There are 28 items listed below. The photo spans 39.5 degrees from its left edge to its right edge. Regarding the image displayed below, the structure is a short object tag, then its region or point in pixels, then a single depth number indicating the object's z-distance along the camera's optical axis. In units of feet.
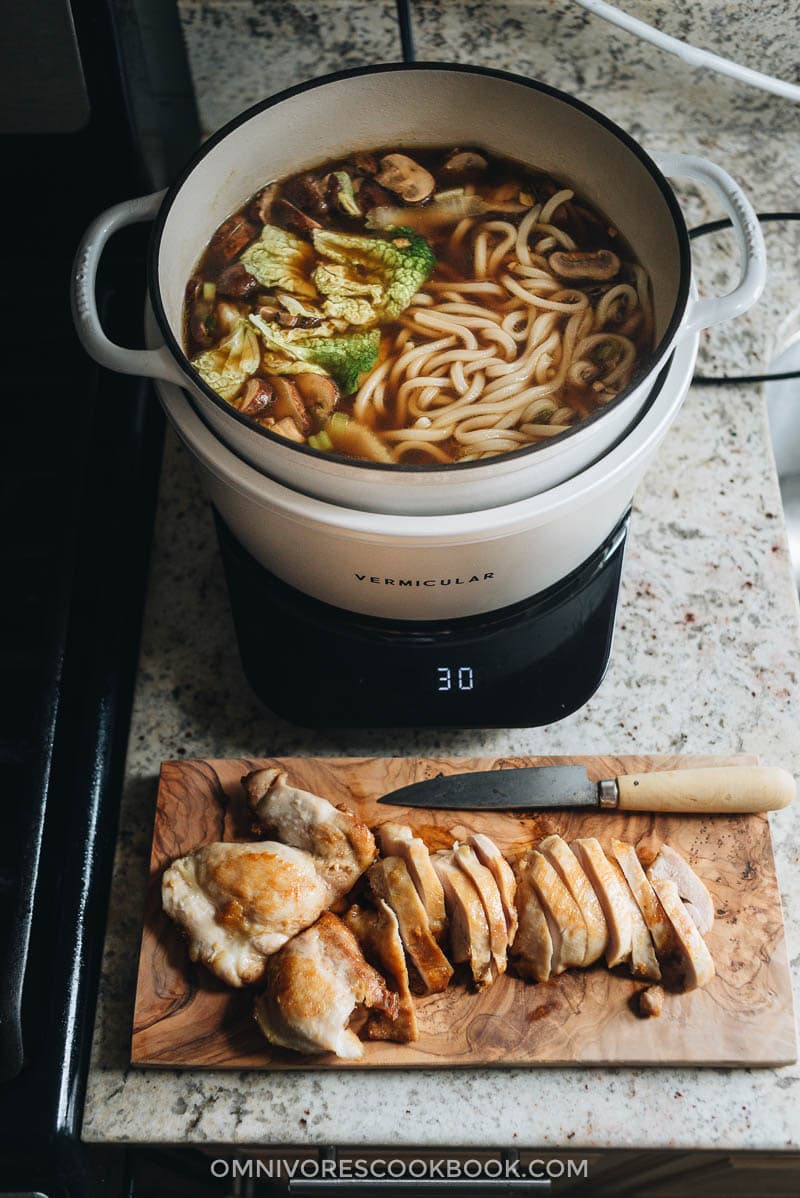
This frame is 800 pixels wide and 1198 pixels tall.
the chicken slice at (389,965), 3.59
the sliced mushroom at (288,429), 3.67
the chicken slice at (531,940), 3.64
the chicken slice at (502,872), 3.69
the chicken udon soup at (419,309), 3.78
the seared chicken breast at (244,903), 3.65
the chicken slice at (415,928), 3.63
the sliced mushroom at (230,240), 4.11
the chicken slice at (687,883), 3.80
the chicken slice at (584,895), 3.63
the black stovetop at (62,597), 3.66
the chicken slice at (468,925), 3.61
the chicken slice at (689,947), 3.61
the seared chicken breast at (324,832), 3.79
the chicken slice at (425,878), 3.69
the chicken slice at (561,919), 3.60
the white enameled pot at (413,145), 3.22
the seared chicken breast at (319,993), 3.48
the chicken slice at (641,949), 3.66
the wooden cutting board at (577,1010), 3.61
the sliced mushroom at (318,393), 3.80
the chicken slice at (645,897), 3.69
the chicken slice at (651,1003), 3.62
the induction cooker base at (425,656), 4.01
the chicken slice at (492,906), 3.62
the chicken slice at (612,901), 3.61
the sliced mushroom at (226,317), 3.93
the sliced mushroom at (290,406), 3.76
